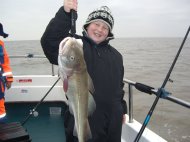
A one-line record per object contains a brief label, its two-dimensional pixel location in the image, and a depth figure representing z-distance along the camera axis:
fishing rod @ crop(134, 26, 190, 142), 2.51
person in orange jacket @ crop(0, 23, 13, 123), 3.87
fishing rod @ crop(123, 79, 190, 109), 2.45
